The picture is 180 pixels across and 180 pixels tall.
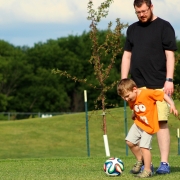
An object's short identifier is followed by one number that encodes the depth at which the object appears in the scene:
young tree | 28.61
